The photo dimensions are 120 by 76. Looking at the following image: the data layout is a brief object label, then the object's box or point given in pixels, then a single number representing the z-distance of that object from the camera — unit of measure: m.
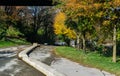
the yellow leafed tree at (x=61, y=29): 25.06
